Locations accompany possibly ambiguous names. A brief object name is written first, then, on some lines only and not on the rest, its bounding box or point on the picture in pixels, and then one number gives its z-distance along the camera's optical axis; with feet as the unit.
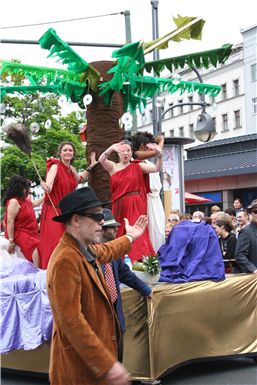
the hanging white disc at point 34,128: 24.55
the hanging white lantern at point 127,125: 23.74
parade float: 21.20
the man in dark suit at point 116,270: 16.11
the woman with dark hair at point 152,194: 25.05
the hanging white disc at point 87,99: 23.97
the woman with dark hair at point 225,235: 29.14
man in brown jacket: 10.68
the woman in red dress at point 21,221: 25.22
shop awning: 121.39
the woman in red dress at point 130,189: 24.14
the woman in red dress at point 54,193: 24.66
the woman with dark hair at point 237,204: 45.21
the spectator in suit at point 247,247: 25.18
